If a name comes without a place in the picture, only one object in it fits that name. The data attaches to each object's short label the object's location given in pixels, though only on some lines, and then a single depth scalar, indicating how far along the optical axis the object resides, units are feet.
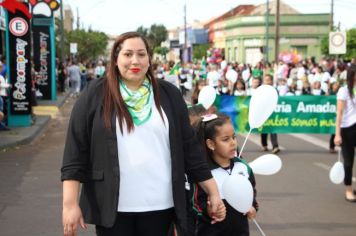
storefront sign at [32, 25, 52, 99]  74.54
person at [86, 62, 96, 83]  112.52
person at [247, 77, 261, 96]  36.65
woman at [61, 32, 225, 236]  9.08
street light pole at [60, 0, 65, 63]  109.64
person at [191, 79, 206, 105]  31.80
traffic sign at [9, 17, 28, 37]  44.42
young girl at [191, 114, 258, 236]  11.32
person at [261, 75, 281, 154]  36.58
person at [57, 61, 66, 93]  99.30
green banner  37.40
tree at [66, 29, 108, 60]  174.70
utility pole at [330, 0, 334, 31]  160.86
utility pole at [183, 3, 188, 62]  218.09
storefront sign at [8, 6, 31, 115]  44.52
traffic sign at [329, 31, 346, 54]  68.18
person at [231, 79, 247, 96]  41.29
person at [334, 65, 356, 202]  22.24
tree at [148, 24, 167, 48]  443.53
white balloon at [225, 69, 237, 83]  50.85
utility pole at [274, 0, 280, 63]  109.60
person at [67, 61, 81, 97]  95.53
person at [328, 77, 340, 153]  36.78
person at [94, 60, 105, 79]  106.47
